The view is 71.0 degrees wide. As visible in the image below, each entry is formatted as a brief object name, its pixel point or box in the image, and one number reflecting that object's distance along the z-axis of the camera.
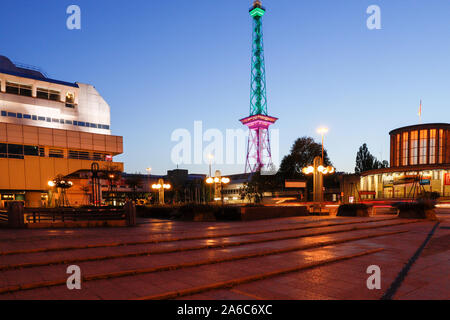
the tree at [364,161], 96.31
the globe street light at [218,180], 32.00
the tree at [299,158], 65.62
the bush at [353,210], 23.14
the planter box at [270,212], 21.16
